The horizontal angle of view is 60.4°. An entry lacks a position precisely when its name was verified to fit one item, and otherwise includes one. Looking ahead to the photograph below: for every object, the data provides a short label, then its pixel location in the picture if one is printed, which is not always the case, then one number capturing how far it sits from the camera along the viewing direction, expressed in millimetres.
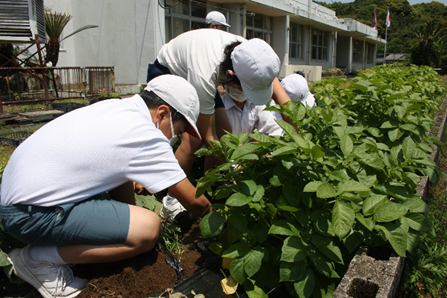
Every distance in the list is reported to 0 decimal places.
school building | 11703
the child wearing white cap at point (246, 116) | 3277
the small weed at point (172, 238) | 2228
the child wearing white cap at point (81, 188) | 1711
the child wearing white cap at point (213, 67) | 2477
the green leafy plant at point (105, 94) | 9734
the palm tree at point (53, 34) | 10297
